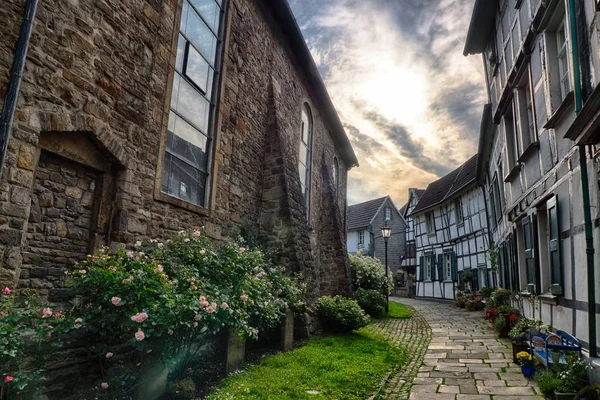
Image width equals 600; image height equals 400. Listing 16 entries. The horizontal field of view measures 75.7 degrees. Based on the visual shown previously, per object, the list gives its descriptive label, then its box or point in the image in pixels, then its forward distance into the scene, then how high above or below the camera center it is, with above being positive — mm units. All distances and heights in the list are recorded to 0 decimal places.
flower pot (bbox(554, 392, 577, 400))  3926 -1199
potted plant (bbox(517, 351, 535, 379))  5152 -1189
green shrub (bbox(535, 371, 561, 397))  4181 -1160
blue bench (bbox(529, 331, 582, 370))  4359 -805
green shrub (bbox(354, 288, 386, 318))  12375 -1108
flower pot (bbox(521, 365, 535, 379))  5141 -1259
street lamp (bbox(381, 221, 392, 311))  14078 +1237
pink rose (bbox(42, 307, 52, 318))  3201 -512
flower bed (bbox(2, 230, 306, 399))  3598 -485
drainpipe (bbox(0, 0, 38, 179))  3393 +1545
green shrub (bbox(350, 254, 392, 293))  13867 -349
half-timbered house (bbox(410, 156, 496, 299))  15941 +1711
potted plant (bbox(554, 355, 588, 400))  3971 -1062
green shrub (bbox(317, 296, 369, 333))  8445 -1089
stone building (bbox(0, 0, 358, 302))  3799 +1691
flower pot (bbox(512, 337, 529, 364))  5711 -1038
